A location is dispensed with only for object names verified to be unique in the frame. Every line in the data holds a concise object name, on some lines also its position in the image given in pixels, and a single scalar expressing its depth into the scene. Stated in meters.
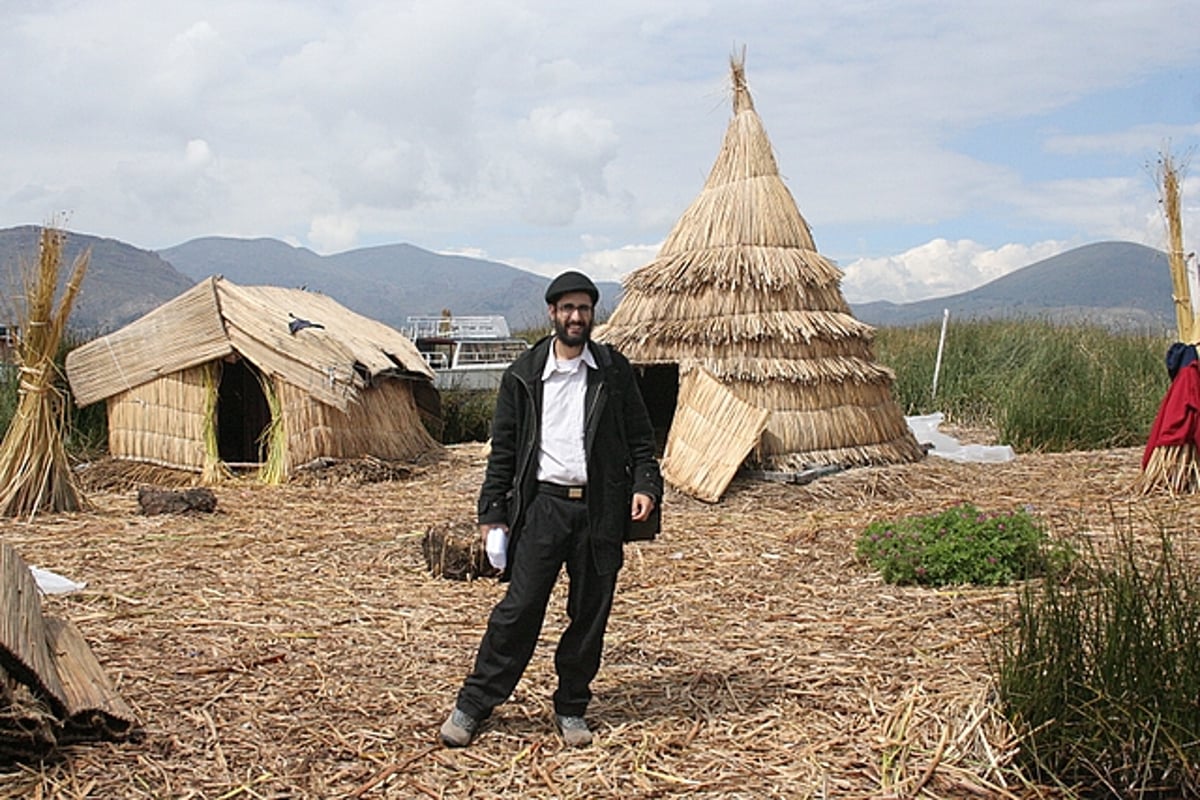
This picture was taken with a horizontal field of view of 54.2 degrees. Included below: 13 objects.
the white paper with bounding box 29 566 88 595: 5.89
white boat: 24.84
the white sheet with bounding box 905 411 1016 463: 11.45
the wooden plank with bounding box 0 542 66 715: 3.46
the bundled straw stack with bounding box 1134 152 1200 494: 8.49
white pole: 15.96
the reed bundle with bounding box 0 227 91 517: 8.14
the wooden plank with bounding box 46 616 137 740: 3.72
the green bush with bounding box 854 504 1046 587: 5.86
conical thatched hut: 9.55
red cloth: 8.47
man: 3.90
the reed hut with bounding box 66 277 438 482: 10.70
